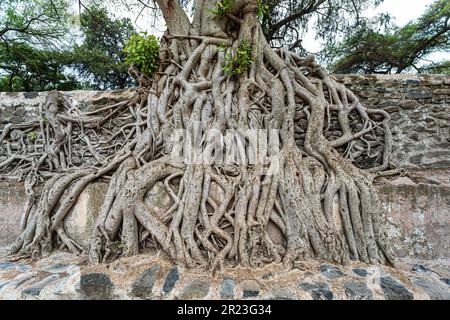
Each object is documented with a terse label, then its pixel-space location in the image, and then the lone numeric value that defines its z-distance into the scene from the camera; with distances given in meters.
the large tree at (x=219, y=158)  1.77
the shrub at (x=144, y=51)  2.60
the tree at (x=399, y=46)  5.22
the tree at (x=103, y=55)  6.38
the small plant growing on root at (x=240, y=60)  2.42
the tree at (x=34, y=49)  5.24
